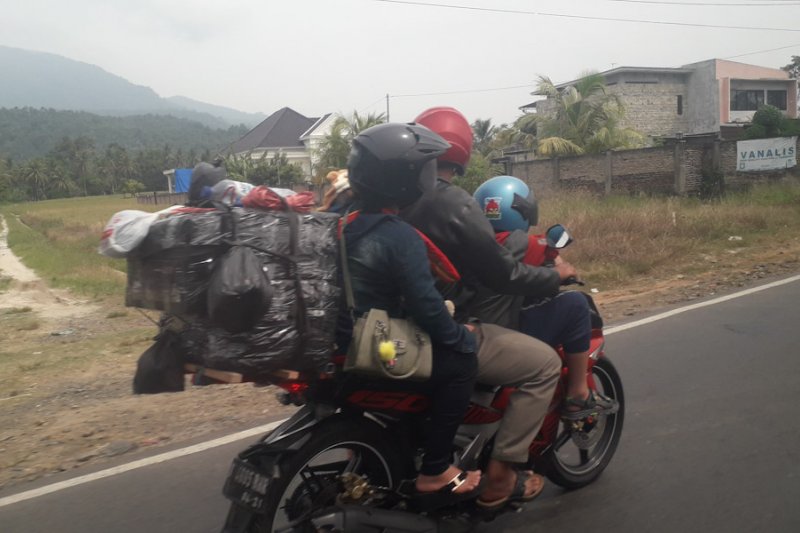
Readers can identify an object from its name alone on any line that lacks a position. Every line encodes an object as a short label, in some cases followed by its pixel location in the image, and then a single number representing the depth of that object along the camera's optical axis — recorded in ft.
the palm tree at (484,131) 156.87
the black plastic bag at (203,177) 11.02
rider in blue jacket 7.92
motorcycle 7.89
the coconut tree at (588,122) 86.69
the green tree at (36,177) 264.11
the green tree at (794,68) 159.33
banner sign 61.41
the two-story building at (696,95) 122.42
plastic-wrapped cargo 7.25
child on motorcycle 9.73
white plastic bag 7.26
